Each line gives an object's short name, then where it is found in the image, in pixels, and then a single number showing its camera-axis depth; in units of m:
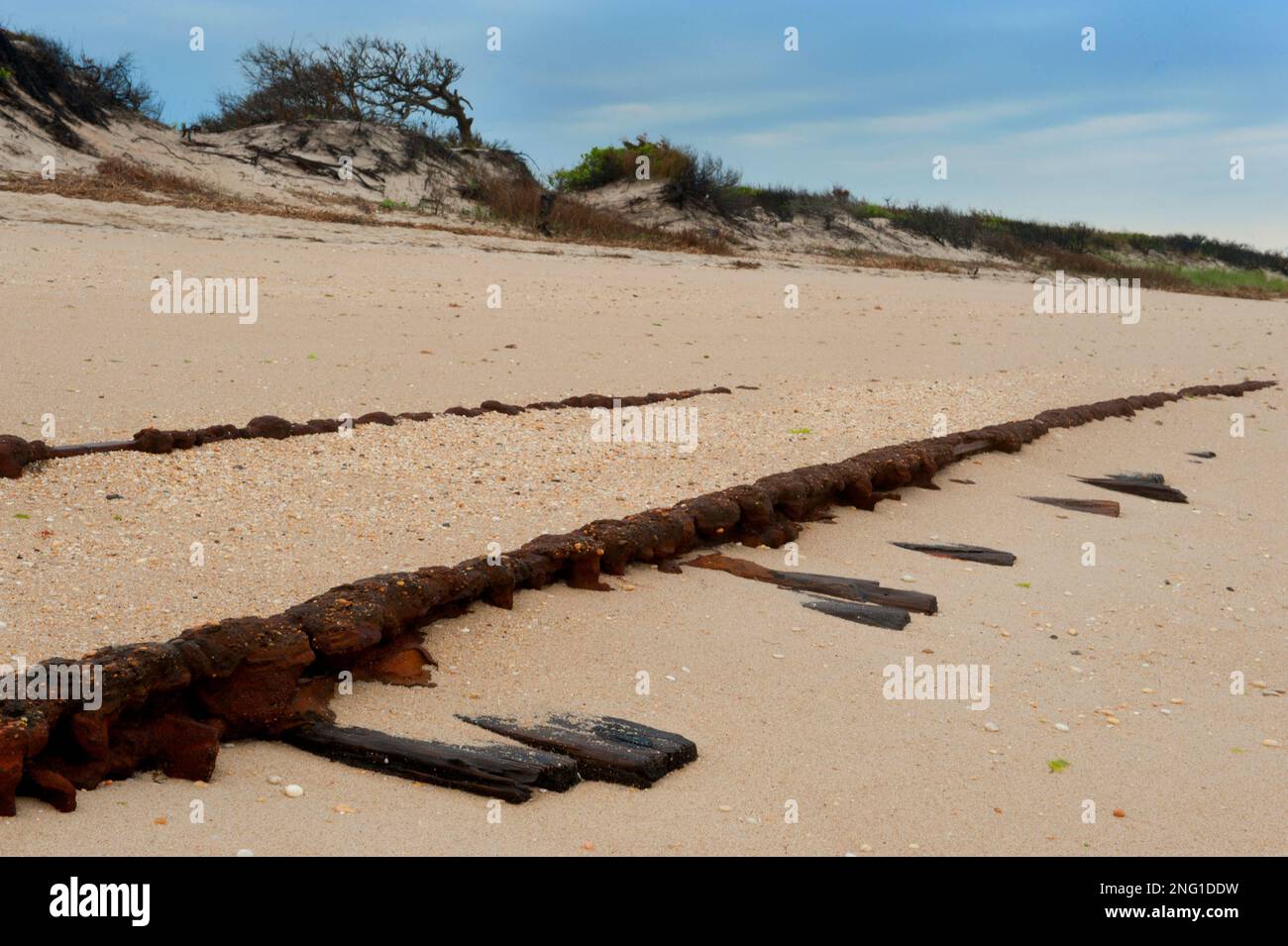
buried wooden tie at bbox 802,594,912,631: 4.81
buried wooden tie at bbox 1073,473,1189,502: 7.47
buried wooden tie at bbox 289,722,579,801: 3.22
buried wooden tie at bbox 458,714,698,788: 3.36
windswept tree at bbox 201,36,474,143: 25.12
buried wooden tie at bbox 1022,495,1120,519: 6.95
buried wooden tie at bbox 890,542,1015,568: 5.84
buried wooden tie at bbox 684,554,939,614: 5.05
